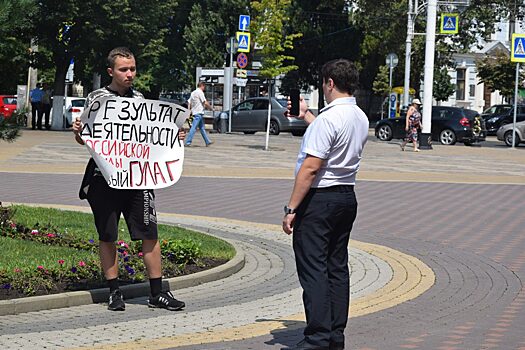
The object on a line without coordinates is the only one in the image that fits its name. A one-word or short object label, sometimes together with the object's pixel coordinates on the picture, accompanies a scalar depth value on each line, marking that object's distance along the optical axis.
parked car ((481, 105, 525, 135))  52.34
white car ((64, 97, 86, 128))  44.18
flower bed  8.41
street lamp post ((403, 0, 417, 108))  49.56
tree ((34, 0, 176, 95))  39.50
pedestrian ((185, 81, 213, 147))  28.58
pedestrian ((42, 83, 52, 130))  39.25
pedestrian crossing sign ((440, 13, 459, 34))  42.85
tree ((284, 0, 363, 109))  65.81
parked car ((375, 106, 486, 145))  40.38
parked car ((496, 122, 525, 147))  41.41
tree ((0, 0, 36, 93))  9.18
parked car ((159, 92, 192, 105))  63.76
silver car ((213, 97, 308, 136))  42.47
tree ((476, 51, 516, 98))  66.00
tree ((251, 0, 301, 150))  30.65
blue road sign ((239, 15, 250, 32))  44.81
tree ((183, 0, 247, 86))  64.81
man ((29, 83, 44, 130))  38.81
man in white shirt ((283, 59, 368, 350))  6.59
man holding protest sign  8.01
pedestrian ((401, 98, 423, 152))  33.28
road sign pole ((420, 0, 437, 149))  34.31
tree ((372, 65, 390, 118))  66.00
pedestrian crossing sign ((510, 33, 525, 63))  35.38
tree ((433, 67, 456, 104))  70.06
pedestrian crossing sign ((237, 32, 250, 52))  41.72
